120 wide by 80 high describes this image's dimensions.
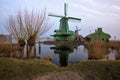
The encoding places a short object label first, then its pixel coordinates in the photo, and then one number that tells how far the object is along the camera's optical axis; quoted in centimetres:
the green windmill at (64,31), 2251
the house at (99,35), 2262
